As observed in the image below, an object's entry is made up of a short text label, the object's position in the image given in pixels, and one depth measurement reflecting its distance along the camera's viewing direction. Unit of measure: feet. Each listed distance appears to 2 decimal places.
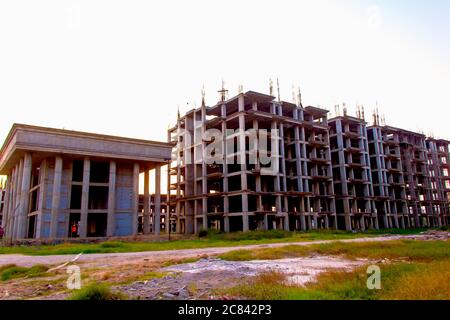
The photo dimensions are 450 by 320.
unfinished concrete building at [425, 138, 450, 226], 264.11
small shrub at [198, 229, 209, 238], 139.99
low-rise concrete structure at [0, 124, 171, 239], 117.60
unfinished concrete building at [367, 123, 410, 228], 223.10
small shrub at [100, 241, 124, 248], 82.88
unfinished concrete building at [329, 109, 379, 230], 200.44
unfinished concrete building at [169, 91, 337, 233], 160.15
